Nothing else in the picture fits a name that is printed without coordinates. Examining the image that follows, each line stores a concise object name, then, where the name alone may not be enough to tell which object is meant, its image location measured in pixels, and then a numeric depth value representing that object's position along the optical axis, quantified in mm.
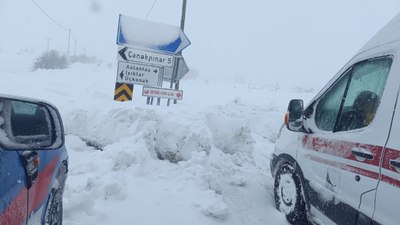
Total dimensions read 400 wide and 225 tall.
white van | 2658
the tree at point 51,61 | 39506
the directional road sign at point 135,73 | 9281
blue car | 1824
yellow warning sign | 9297
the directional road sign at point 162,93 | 10203
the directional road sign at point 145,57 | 9078
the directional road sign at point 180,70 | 11906
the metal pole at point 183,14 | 15336
